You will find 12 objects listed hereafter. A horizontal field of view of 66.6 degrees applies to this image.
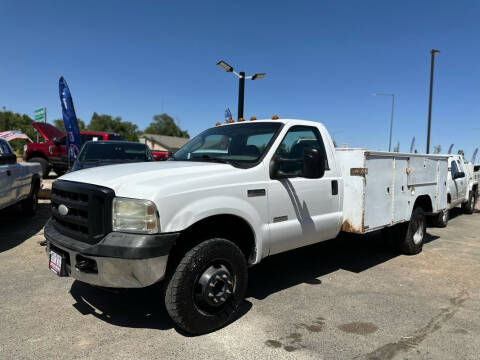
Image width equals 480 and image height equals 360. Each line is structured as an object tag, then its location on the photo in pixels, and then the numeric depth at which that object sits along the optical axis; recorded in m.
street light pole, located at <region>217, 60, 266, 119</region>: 13.87
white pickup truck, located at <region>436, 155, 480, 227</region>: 9.34
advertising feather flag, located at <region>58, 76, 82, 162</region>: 11.38
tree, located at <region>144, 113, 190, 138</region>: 93.38
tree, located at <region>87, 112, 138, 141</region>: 86.69
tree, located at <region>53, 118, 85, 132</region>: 86.88
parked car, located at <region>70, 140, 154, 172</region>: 8.02
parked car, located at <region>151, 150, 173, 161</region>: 17.98
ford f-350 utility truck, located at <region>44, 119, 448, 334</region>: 2.77
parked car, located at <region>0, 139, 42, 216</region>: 5.96
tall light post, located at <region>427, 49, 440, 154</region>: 18.17
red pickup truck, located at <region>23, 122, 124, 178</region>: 14.96
